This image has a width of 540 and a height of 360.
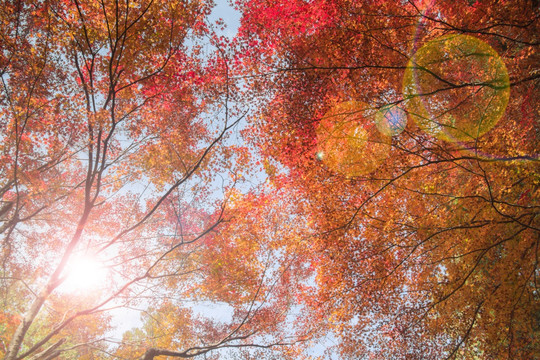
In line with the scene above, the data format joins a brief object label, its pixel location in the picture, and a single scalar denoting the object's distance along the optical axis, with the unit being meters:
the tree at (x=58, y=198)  5.35
